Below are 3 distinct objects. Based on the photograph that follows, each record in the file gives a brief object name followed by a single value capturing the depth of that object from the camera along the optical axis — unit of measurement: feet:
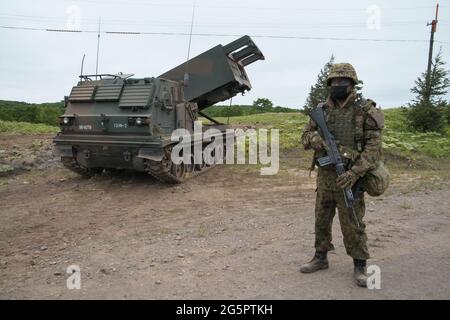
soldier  13.43
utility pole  74.51
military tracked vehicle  28.99
